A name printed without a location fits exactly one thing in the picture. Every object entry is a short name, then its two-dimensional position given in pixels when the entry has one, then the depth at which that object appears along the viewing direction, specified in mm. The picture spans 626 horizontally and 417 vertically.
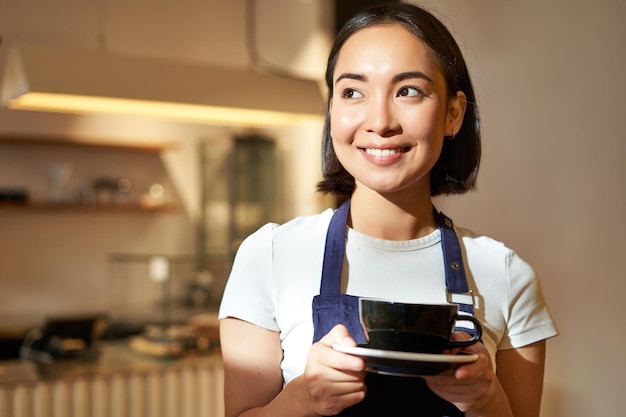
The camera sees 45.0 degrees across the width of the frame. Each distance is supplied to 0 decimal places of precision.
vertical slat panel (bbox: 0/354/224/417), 3189
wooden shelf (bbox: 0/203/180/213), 5449
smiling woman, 1090
